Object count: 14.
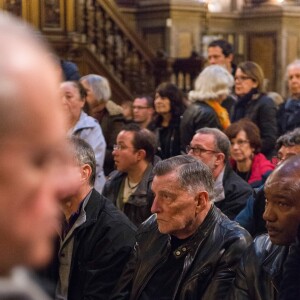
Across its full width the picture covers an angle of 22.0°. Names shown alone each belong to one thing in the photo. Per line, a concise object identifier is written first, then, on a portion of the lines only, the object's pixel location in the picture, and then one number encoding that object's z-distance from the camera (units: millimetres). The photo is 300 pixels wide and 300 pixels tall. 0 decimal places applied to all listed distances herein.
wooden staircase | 10195
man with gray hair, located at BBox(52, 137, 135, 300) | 3869
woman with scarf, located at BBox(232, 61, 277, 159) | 6465
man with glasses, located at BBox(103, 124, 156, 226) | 5082
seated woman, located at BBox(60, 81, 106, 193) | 6016
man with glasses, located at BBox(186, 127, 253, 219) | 4836
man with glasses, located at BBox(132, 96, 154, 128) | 7438
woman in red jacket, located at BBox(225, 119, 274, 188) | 5633
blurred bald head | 548
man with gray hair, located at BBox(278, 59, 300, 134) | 6484
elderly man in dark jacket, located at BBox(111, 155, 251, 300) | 3424
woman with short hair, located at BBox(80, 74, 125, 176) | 6887
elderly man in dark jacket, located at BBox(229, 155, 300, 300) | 3062
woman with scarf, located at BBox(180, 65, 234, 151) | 6344
